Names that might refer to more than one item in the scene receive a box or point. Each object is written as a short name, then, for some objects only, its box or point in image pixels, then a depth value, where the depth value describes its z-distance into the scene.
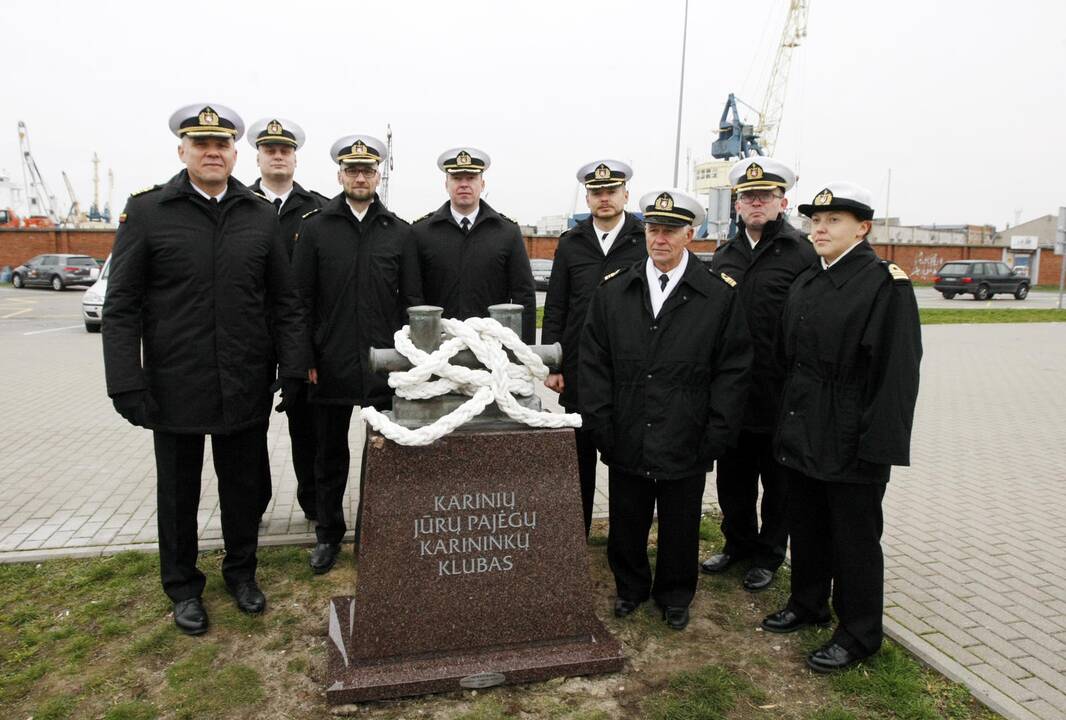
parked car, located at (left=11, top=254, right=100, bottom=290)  28.48
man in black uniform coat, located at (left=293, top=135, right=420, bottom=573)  4.04
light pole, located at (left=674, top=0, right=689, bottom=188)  18.36
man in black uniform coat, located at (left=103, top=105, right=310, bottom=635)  3.27
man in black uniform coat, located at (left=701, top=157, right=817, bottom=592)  3.81
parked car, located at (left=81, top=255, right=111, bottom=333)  14.65
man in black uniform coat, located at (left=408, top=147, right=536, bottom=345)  4.25
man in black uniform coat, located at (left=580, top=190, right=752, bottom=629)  3.37
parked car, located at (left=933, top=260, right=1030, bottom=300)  28.94
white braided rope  2.88
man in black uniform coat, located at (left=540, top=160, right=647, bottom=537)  4.13
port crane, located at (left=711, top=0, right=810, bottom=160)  45.44
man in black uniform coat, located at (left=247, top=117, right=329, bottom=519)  4.50
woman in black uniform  2.92
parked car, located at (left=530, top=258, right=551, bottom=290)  26.69
